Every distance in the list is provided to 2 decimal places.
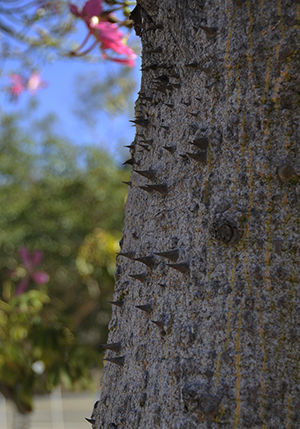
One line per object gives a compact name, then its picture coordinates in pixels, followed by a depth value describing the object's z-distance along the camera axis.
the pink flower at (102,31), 1.29
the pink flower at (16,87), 2.53
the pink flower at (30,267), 4.20
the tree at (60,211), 7.54
